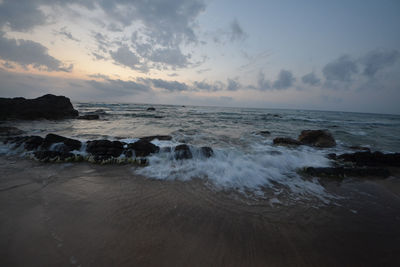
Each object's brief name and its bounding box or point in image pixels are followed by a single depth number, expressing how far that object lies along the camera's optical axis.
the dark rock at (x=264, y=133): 11.65
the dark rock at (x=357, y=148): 7.81
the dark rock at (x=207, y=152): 5.74
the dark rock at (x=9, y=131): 7.92
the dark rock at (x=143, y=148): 5.48
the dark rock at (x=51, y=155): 4.79
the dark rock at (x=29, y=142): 5.51
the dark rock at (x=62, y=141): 5.55
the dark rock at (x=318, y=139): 8.53
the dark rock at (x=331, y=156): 6.39
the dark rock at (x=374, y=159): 5.62
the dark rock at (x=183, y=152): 5.52
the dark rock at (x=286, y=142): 8.44
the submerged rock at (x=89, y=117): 17.59
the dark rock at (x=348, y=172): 4.63
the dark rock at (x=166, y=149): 5.79
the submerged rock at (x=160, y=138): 7.91
